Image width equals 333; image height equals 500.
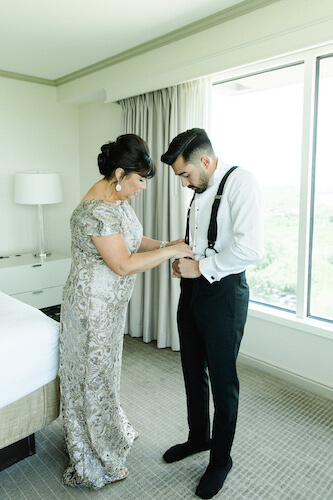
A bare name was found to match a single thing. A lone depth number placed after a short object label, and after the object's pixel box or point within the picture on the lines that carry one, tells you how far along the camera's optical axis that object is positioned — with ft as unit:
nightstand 12.87
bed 6.08
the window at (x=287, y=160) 8.85
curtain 10.57
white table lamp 13.19
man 5.65
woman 5.95
